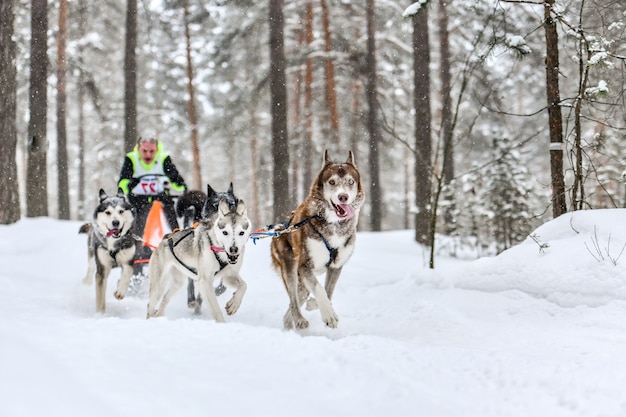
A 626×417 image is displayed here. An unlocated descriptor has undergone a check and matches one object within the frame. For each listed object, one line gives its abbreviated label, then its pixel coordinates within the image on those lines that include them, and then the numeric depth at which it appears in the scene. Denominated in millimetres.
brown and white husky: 4707
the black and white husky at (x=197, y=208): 6277
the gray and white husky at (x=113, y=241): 6172
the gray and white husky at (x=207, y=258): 5074
